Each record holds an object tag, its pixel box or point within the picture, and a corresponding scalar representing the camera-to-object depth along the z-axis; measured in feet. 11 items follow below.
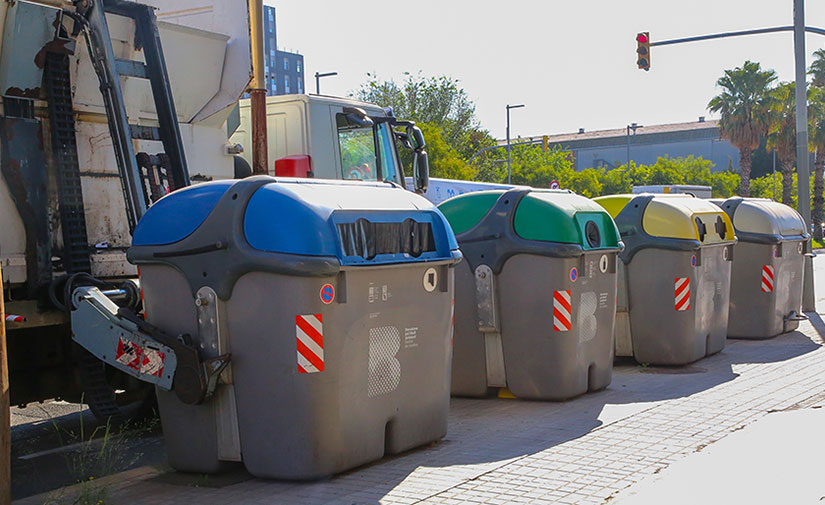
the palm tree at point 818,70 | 155.53
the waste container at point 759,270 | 39.88
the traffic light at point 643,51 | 66.49
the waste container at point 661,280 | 32.86
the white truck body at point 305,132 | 31.27
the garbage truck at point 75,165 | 20.20
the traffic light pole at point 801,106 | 55.47
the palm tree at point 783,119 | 151.23
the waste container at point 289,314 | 17.65
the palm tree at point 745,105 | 152.76
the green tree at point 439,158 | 124.06
